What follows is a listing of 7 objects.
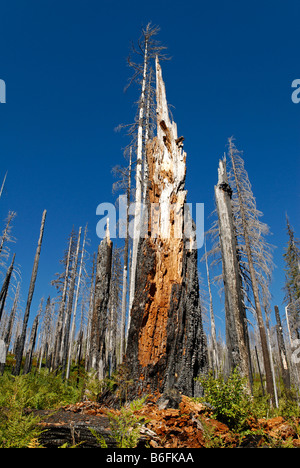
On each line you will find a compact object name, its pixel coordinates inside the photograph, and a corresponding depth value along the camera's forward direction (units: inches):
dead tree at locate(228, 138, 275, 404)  501.7
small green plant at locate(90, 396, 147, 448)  108.0
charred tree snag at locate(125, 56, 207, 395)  178.1
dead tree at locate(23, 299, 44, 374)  656.3
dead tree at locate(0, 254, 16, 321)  545.9
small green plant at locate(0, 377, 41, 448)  105.7
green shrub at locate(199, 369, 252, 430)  131.8
